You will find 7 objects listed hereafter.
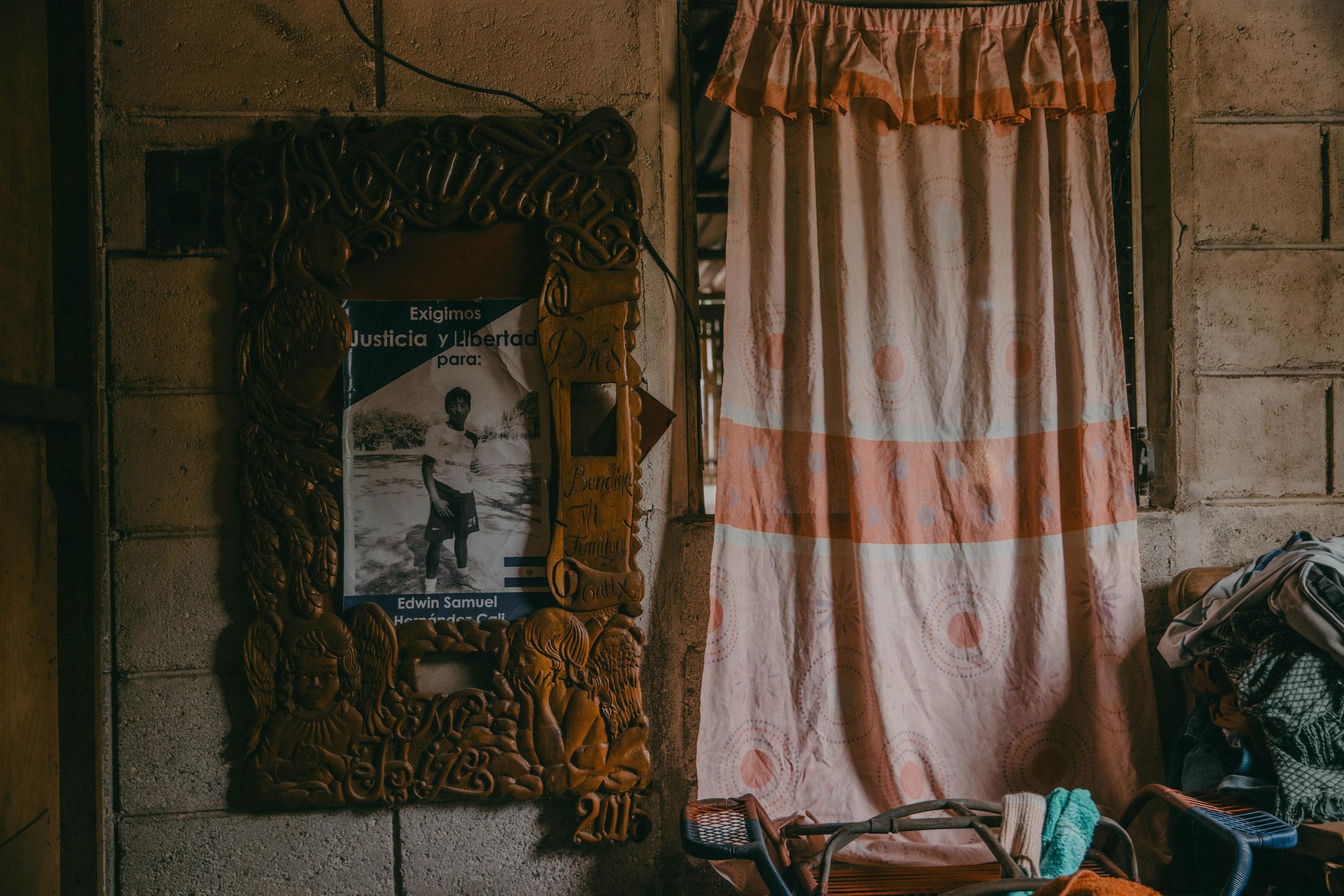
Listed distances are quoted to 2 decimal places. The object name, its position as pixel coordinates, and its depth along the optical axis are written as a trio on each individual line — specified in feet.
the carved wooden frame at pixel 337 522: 6.19
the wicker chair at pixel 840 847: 4.87
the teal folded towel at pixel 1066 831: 5.23
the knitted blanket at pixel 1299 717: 5.19
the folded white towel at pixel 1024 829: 5.14
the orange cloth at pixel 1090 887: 4.18
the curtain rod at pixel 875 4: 6.93
